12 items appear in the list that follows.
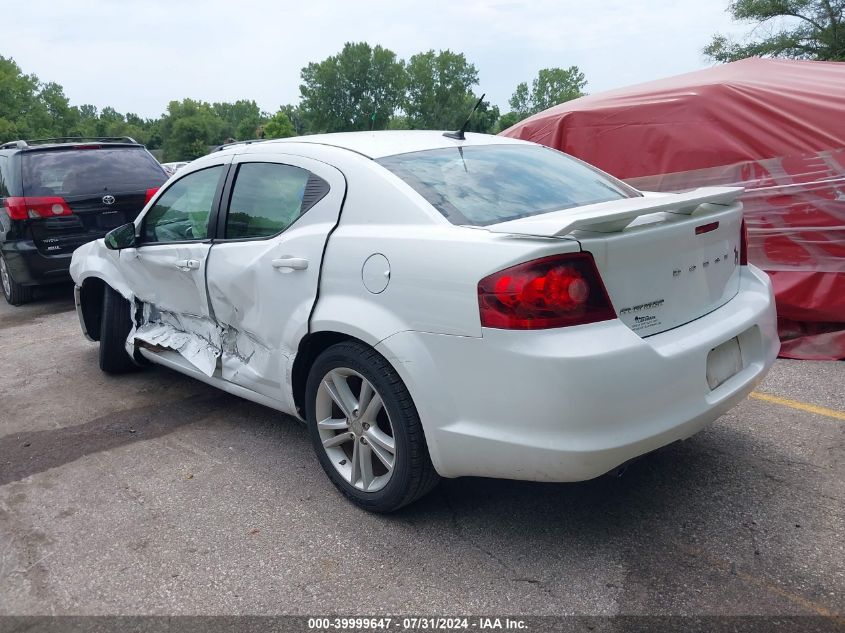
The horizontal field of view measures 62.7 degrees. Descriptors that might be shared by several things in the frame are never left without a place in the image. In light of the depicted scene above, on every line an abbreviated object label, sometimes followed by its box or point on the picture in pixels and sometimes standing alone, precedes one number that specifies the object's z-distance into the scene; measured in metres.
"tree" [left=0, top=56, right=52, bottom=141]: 65.69
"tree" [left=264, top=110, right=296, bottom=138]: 83.25
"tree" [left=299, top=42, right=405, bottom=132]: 99.00
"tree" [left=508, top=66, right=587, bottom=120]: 114.25
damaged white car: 2.27
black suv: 7.05
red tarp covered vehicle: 4.64
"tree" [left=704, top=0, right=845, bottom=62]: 30.36
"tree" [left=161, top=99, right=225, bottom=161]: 102.25
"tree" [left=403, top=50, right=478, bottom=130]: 99.44
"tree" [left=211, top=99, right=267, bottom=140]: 134.40
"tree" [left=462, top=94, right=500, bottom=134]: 95.12
